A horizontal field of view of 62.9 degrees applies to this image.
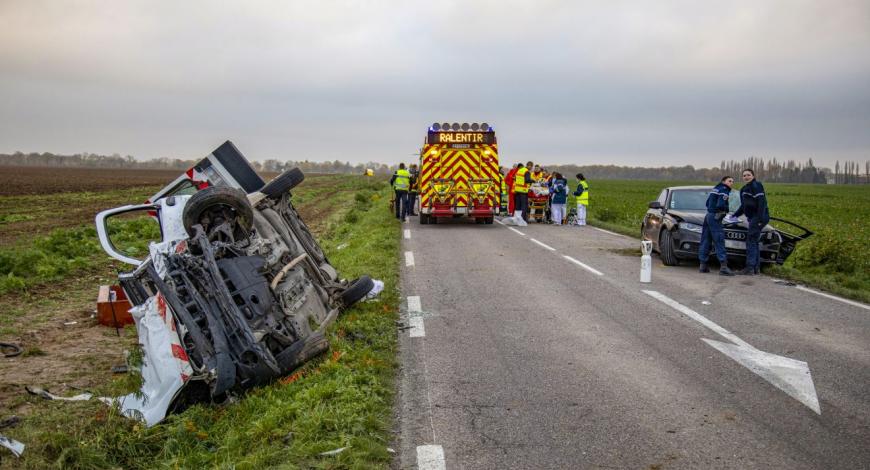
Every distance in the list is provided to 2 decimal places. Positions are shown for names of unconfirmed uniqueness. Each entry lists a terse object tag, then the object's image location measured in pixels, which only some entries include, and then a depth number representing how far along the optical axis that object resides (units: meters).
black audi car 13.05
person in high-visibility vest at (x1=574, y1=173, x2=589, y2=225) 22.73
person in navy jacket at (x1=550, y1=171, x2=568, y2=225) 23.30
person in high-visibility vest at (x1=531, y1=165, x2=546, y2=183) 25.03
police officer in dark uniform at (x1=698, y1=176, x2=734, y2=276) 12.56
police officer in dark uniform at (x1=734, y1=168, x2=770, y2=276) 12.55
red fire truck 21.94
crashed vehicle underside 5.60
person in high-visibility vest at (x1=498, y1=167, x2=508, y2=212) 22.29
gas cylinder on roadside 11.25
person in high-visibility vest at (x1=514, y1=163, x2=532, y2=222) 23.55
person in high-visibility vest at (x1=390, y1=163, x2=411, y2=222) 23.42
